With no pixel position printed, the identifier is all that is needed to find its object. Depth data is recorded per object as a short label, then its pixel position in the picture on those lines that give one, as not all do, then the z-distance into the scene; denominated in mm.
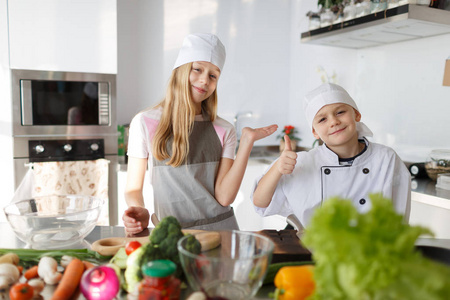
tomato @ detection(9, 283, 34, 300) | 685
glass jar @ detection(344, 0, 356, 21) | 2410
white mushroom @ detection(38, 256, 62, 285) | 778
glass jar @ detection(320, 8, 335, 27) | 2609
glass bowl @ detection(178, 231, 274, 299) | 653
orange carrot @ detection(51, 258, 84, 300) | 721
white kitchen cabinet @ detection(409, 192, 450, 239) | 1972
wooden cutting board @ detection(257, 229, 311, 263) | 838
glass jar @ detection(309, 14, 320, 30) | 2762
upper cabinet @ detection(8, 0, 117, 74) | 2457
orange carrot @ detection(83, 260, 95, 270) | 817
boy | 1356
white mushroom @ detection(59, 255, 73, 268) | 831
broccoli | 712
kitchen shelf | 2088
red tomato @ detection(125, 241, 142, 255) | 815
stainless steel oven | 2514
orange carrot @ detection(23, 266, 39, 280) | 789
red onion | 694
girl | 1501
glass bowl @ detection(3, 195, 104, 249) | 955
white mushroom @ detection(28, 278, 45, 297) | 734
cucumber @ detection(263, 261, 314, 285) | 782
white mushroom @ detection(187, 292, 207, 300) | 610
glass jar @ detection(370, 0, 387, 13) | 2221
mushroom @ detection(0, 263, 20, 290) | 741
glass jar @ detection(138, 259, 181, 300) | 645
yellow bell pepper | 641
